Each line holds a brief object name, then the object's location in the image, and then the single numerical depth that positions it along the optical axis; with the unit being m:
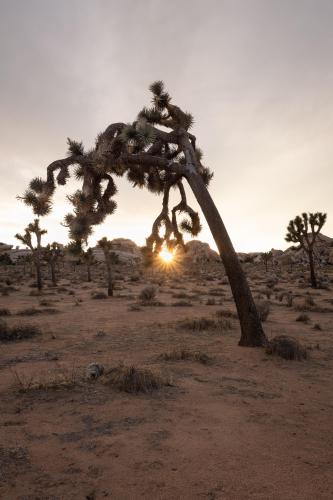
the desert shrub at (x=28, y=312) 12.48
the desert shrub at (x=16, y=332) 8.24
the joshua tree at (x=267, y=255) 44.33
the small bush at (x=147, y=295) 16.78
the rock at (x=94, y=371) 5.34
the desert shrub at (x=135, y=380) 4.91
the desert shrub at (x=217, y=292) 19.74
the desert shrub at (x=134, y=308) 13.60
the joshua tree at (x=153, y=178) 7.49
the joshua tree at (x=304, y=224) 24.34
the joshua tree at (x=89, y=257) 32.51
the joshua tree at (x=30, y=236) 26.55
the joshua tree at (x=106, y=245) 21.96
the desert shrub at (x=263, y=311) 10.94
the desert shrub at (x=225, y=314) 11.69
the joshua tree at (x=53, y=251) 30.66
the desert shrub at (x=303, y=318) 10.77
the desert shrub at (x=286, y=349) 6.72
